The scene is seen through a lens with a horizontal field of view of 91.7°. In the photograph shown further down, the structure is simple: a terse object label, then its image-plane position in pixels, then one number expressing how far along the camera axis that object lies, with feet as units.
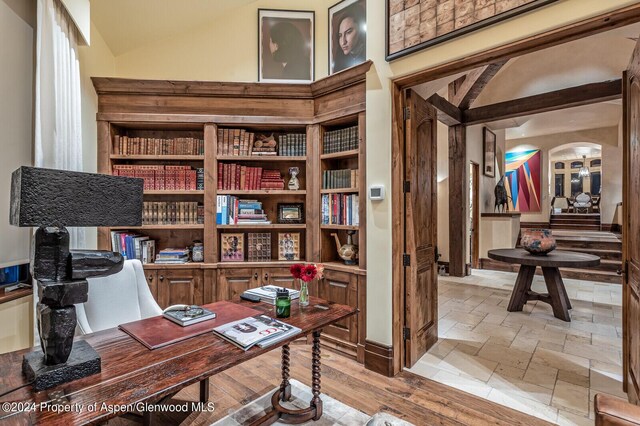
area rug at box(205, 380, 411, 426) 6.40
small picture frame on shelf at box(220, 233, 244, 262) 10.54
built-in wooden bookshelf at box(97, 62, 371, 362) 9.86
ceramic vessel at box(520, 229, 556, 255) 12.82
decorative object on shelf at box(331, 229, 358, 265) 9.64
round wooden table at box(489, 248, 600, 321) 11.98
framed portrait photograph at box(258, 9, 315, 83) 11.24
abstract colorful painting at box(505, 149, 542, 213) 37.35
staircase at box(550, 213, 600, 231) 34.87
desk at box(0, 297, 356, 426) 3.14
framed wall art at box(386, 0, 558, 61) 6.30
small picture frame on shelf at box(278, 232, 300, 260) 10.80
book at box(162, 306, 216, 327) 5.42
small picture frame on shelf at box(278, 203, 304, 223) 10.87
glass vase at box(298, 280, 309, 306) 6.41
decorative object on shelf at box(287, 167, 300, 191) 10.87
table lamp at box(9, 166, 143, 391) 3.52
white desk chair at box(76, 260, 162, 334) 6.46
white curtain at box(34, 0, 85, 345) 6.75
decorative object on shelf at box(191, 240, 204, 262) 10.45
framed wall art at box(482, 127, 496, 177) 23.66
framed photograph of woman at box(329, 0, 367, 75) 10.46
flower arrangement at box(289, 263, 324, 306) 6.21
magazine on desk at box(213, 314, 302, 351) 4.63
